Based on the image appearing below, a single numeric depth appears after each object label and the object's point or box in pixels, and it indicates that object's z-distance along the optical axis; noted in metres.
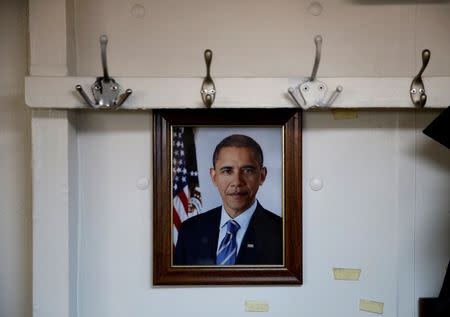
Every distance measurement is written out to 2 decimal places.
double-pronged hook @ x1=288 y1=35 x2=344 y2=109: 1.23
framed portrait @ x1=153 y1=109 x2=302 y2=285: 1.34
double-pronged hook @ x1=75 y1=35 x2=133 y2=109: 1.23
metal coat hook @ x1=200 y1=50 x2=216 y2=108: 1.23
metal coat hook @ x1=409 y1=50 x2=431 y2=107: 1.23
